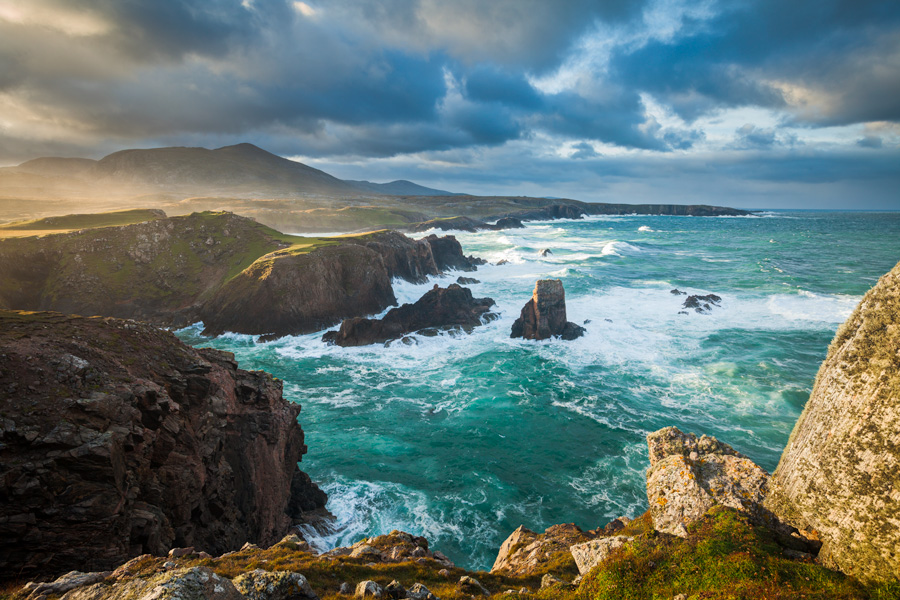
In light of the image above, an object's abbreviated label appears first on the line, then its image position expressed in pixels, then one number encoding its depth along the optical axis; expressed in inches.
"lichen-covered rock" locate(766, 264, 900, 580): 247.9
